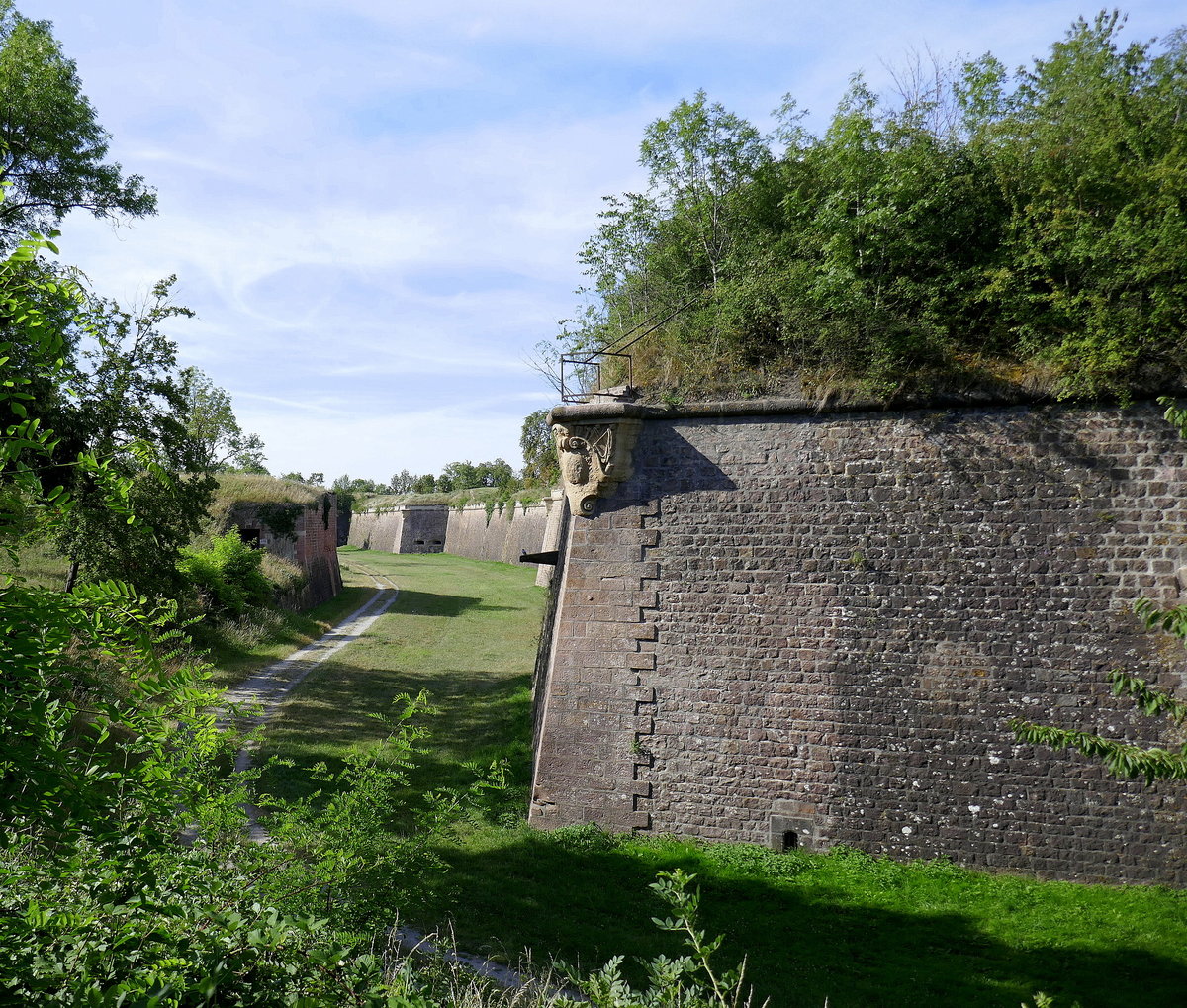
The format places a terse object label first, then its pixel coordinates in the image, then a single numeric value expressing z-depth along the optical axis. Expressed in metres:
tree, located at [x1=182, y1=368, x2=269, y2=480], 39.56
